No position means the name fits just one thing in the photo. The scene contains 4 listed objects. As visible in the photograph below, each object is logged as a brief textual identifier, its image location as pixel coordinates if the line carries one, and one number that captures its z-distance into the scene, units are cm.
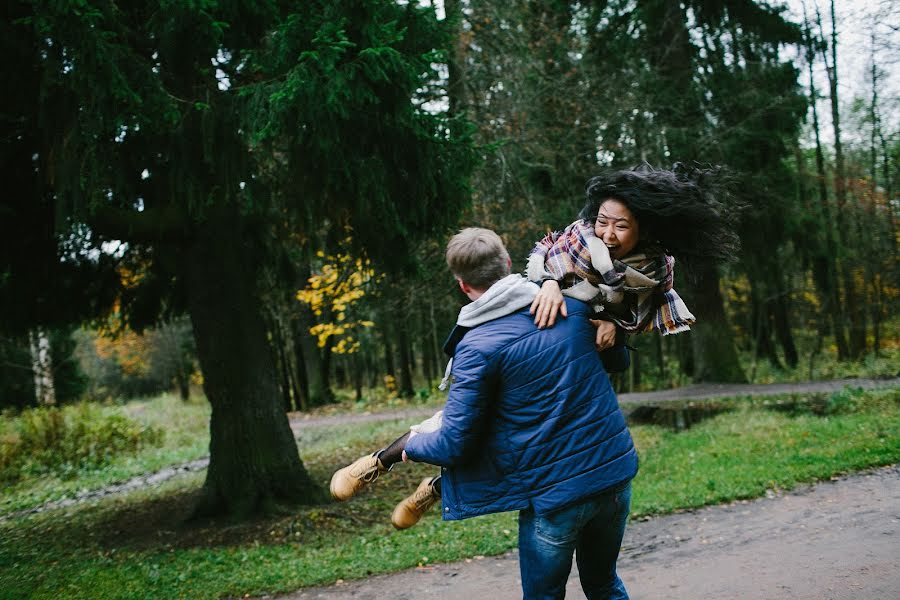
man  242
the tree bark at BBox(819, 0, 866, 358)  1888
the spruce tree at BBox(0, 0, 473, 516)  597
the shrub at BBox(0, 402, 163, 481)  1442
